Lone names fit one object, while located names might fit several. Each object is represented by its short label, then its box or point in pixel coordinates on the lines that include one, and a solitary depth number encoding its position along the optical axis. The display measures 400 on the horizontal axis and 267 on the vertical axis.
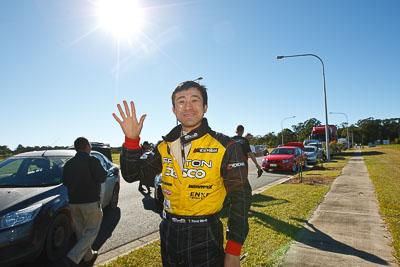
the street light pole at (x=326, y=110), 18.58
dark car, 3.02
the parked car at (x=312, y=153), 19.00
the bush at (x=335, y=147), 27.92
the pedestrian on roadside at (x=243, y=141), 5.41
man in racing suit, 1.65
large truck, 28.53
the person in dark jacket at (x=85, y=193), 3.42
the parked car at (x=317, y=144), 23.15
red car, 14.62
